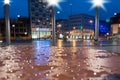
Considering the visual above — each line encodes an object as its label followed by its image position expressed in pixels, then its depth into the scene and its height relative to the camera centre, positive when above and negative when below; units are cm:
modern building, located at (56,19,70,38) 5076 +715
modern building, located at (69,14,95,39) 4547 +689
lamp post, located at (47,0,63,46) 1200 +346
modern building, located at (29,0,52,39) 4410 +1010
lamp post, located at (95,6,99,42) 1205 +174
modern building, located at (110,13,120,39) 3384 +461
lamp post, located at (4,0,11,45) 1270 +305
